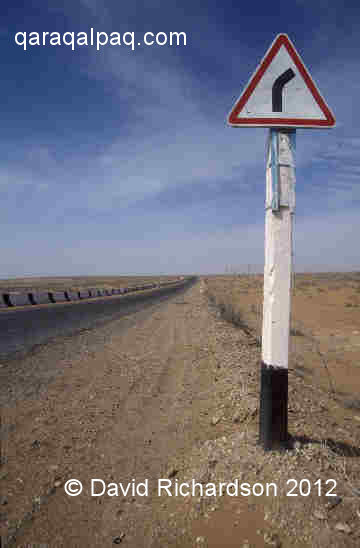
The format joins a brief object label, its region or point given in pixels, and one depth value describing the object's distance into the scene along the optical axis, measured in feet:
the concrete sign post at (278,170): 7.45
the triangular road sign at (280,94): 7.63
